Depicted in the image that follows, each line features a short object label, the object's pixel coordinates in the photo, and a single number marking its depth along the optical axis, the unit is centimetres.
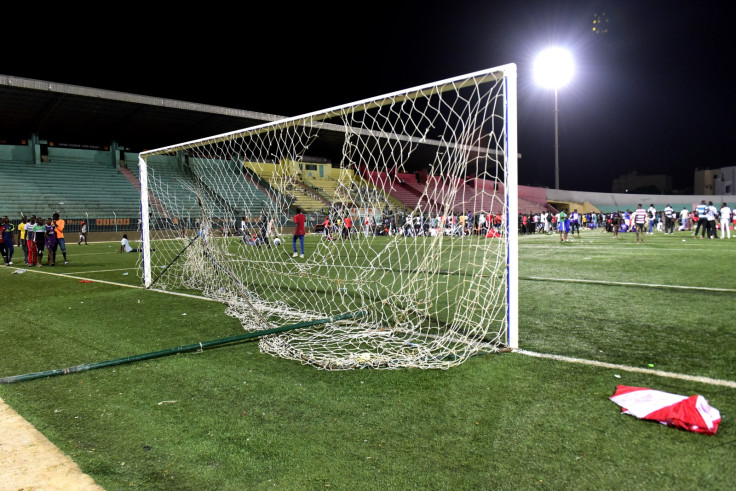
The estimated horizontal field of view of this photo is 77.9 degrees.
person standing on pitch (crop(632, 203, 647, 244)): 1907
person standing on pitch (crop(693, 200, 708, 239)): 2022
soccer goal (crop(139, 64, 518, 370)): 408
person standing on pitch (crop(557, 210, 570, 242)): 2097
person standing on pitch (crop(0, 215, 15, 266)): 1316
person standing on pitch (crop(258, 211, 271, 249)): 974
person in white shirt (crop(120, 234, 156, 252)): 1716
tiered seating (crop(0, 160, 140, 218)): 2566
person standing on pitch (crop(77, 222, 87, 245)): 2408
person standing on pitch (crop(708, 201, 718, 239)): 1978
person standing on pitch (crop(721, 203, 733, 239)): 2025
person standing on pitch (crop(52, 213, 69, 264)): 1289
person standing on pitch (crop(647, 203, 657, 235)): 2608
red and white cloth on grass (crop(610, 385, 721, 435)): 245
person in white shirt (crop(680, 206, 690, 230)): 2986
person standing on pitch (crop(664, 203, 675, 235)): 2678
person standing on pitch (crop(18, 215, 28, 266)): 1324
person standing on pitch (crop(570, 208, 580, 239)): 2608
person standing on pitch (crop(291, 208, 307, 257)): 1403
